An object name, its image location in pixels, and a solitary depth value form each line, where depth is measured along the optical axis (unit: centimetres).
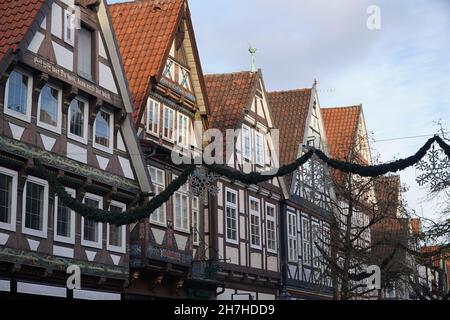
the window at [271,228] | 3997
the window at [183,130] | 3281
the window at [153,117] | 3059
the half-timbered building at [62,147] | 2333
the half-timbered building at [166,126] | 2961
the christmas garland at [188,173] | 2066
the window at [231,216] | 3596
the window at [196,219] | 3300
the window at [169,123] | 3166
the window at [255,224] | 3822
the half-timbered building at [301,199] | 4169
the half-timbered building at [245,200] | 3534
